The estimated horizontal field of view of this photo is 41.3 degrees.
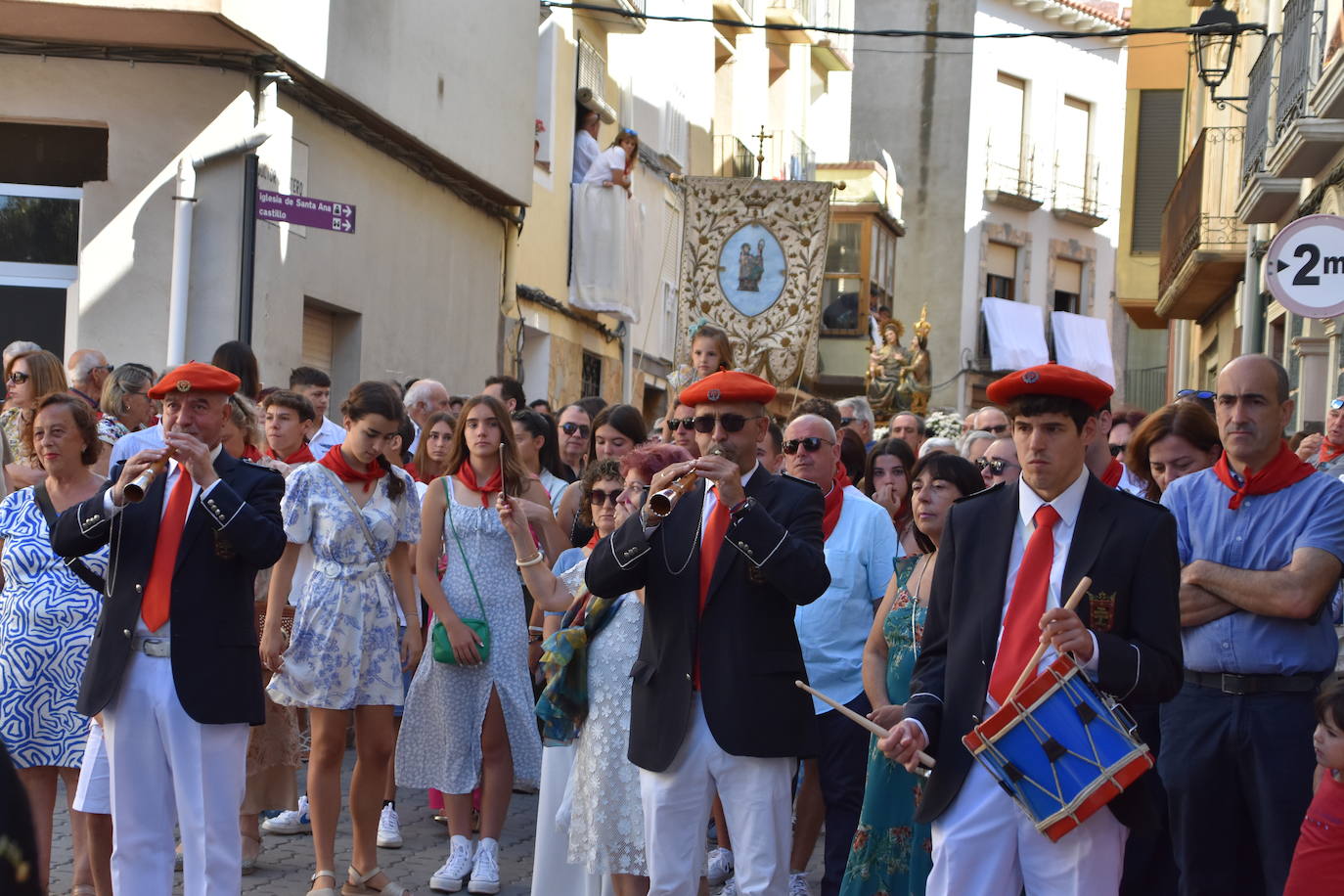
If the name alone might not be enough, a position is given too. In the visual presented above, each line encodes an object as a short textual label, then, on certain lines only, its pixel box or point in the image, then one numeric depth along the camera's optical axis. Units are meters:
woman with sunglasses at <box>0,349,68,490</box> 9.01
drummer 4.40
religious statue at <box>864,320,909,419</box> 28.56
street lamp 16.42
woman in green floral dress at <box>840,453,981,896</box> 6.27
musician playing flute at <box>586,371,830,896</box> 5.45
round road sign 9.41
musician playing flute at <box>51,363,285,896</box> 6.04
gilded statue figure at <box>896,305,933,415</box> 28.66
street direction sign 12.61
